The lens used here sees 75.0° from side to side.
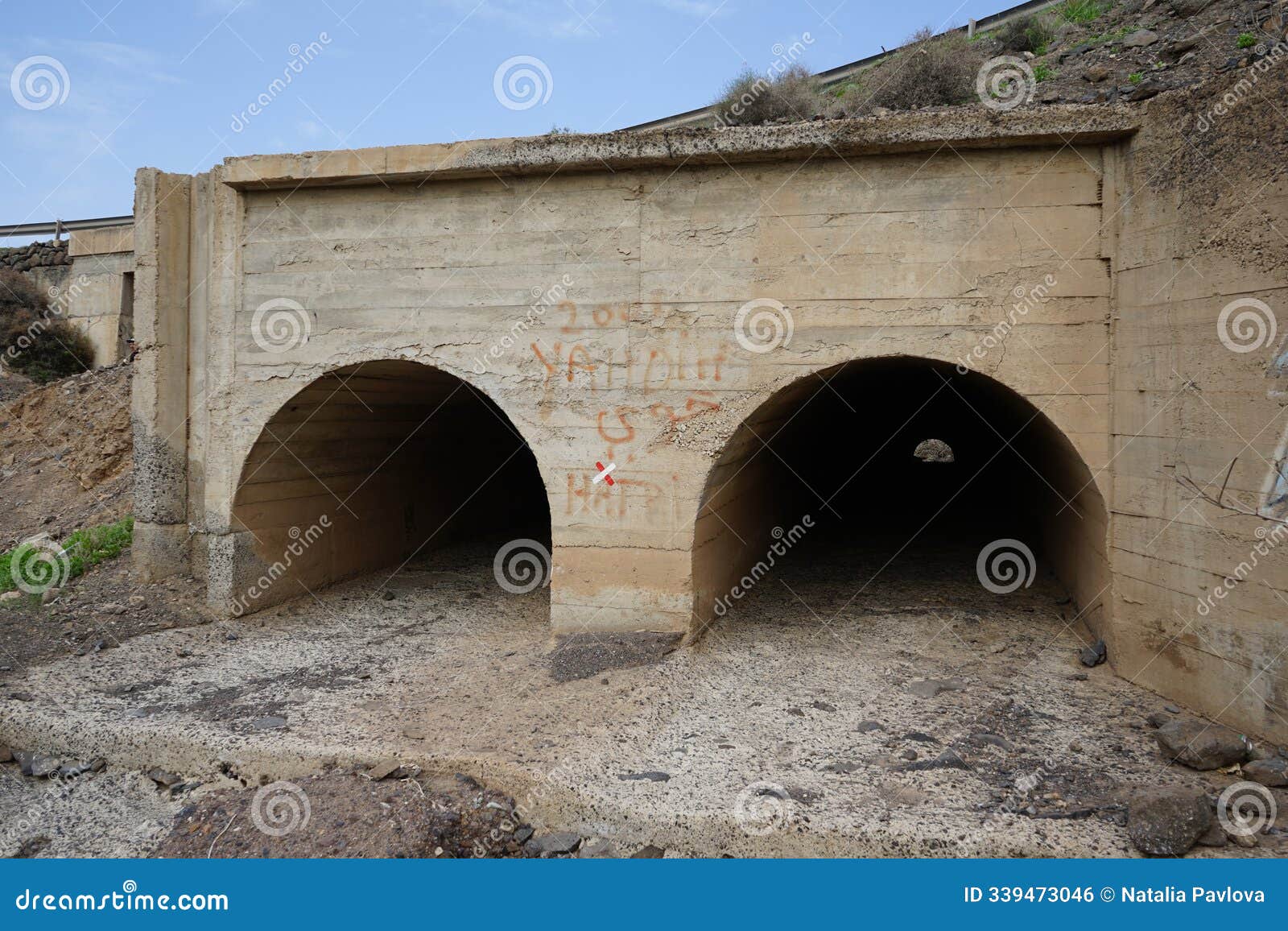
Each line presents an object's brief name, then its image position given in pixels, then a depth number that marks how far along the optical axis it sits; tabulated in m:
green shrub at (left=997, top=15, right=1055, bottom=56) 13.15
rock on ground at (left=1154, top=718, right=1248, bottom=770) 4.25
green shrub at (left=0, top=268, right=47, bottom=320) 14.96
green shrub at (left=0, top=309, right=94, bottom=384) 14.33
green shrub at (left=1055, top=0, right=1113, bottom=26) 12.98
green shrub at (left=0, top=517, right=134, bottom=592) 7.62
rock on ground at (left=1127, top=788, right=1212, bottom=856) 3.54
